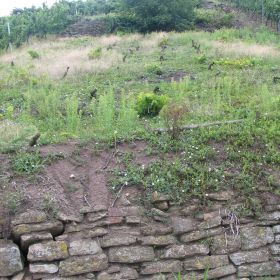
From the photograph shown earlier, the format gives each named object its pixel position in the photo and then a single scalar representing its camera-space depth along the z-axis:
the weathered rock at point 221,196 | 3.98
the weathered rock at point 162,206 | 3.89
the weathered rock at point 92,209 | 3.74
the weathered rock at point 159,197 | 3.89
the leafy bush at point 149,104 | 5.59
